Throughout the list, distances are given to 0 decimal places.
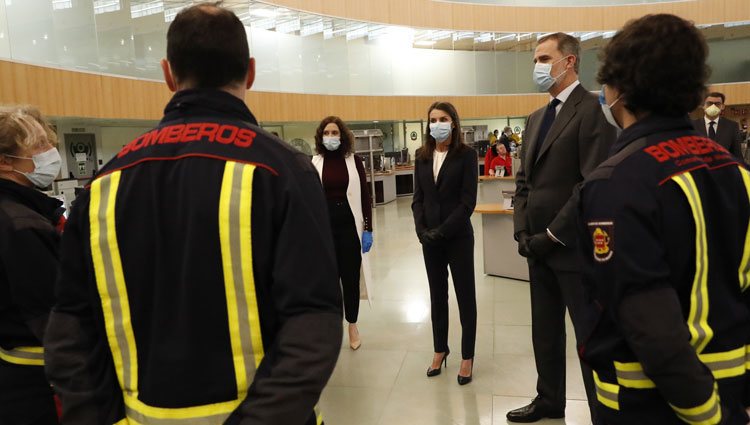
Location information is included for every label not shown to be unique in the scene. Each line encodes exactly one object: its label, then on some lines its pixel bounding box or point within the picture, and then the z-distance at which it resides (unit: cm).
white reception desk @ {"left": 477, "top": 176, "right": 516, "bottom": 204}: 704
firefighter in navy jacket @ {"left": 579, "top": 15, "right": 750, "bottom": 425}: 121
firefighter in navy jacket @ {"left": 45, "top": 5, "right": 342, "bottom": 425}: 107
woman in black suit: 338
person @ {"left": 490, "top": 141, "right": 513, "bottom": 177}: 726
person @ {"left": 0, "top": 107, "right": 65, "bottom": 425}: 159
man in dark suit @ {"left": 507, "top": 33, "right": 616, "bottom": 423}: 246
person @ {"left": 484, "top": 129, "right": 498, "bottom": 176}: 1048
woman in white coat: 395
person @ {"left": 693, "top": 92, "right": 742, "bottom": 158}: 521
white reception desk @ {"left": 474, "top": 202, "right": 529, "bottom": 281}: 595
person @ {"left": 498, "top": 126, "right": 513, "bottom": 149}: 1111
